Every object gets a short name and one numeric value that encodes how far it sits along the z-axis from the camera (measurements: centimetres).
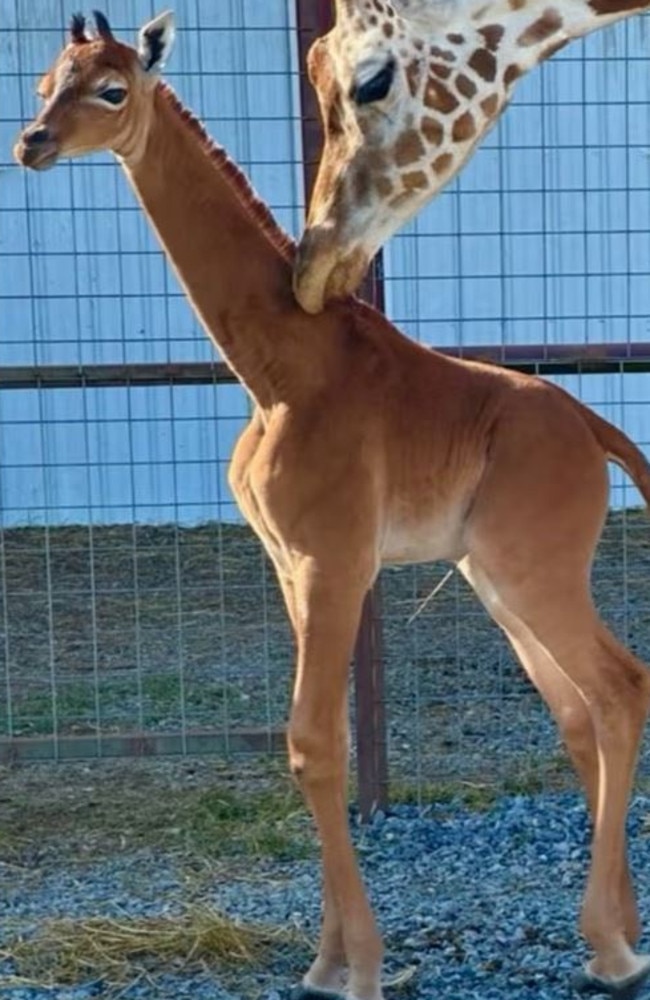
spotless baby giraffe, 375
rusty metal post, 539
